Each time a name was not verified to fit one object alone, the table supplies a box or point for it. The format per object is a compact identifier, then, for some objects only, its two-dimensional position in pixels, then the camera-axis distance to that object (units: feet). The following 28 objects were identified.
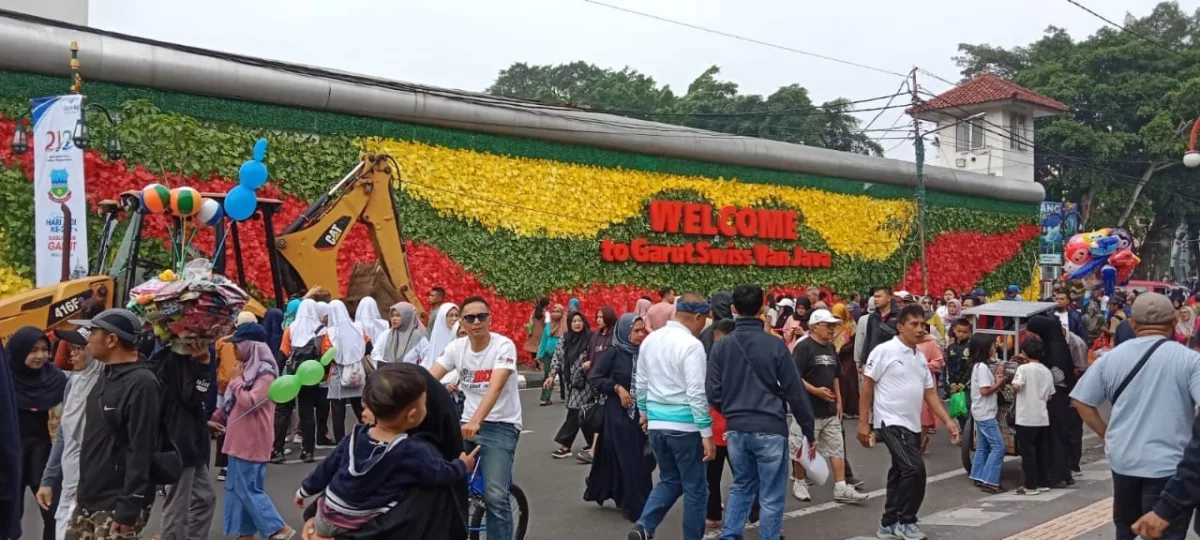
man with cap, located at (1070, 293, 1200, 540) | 16.56
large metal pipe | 44.94
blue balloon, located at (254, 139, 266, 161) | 45.75
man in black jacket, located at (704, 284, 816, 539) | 21.49
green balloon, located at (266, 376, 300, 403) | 21.27
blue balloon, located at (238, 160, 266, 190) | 41.29
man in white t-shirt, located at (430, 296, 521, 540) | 20.40
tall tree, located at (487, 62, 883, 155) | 164.86
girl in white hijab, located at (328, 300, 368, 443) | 35.37
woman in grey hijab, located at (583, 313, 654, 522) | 26.89
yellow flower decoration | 57.31
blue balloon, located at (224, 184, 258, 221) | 39.91
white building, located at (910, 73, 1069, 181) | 109.91
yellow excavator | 36.63
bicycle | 20.93
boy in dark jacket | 11.86
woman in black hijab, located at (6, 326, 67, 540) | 21.26
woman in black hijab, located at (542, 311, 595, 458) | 33.47
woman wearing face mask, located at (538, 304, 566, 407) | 53.52
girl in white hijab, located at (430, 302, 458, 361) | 30.30
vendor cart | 31.76
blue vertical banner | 111.16
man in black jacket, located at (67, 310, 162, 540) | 16.42
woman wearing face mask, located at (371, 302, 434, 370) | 34.01
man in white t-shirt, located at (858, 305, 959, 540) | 24.16
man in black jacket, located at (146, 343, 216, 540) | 18.90
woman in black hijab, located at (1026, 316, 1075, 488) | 31.04
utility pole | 79.56
